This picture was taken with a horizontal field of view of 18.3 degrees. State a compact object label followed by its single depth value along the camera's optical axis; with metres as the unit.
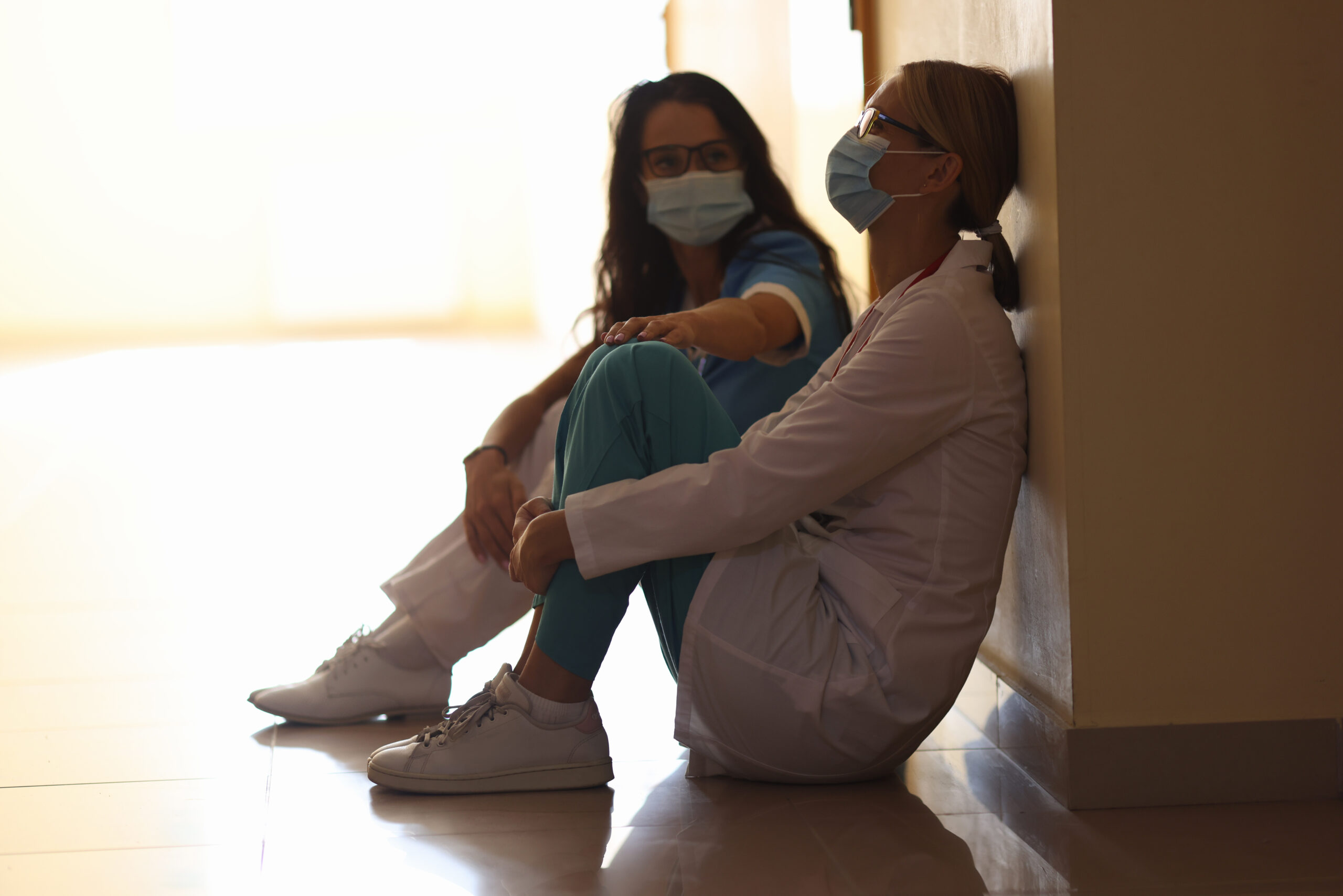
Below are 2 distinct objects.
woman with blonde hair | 4.45
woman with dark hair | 4.86
